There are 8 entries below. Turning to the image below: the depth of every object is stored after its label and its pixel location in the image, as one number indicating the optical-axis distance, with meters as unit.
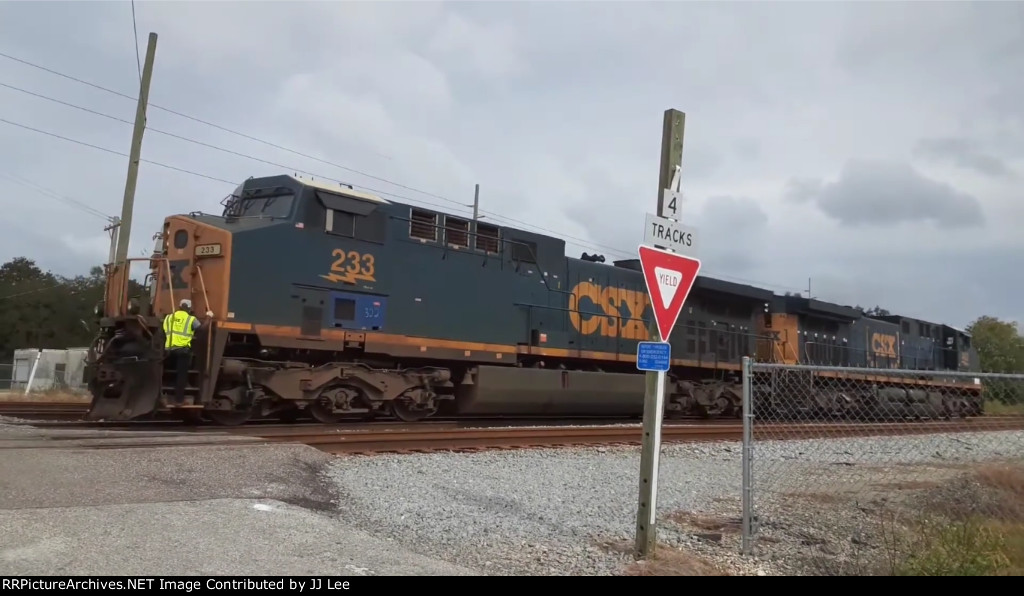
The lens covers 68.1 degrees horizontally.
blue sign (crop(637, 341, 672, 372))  5.53
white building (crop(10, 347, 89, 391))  25.30
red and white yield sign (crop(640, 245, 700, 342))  5.52
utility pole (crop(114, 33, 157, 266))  17.22
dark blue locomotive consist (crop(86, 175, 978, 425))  10.81
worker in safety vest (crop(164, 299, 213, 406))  10.12
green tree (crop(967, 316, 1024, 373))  36.09
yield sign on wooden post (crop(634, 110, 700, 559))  5.48
